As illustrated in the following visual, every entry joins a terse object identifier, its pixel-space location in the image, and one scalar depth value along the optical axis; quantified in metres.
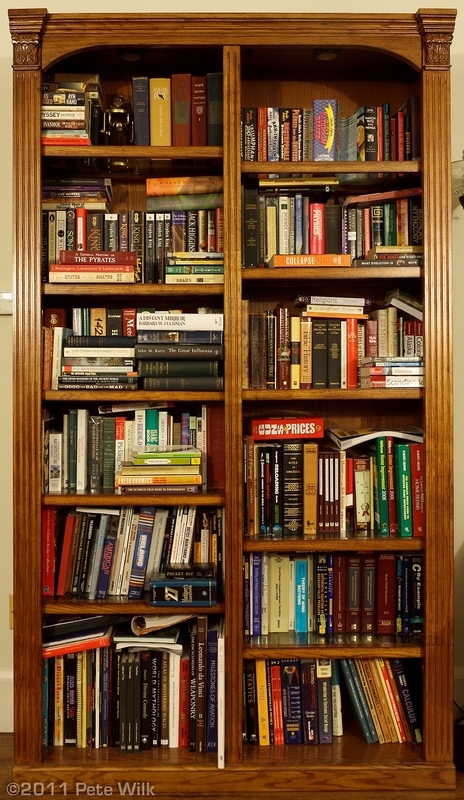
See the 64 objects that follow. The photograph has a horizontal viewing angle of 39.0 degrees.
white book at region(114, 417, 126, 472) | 1.96
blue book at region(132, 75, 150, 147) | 1.94
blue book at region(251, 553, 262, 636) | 1.93
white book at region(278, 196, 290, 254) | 1.97
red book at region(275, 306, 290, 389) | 1.95
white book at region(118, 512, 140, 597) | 1.96
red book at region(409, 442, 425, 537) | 1.91
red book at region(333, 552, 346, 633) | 1.94
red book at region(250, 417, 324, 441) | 1.95
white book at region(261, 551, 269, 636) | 1.95
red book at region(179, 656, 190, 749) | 1.90
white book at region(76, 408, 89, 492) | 1.94
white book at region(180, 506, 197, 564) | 1.96
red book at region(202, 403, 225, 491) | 2.01
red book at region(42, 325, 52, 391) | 1.92
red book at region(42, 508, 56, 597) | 1.91
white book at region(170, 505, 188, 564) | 1.96
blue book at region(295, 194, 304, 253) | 1.97
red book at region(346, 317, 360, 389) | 1.96
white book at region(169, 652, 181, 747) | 1.90
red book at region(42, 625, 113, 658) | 1.89
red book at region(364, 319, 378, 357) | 2.02
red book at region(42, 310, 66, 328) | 1.98
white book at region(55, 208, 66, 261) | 1.97
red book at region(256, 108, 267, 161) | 1.93
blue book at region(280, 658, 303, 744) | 1.92
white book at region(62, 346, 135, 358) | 1.91
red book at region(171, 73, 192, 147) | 1.94
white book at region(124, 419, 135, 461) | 1.97
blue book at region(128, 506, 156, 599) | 1.95
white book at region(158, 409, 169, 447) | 1.98
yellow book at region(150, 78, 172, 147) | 1.95
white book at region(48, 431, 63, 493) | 1.94
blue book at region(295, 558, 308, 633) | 1.96
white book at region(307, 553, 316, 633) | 1.97
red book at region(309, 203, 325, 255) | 1.97
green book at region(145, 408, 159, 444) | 1.98
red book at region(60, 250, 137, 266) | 1.89
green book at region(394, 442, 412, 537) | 1.91
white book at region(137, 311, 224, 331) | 1.89
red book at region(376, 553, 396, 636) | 1.93
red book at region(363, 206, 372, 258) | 1.99
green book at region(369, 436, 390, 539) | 1.93
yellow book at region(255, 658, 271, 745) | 1.92
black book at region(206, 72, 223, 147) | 1.92
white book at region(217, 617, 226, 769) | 1.82
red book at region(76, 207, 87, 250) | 1.96
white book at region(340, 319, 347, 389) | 1.96
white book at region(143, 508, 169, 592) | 1.96
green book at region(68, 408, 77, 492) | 1.95
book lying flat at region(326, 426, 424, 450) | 1.94
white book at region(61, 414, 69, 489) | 1.96
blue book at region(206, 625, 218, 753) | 1.89
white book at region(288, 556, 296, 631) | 1.96
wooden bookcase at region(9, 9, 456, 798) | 1.83
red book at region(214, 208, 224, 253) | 1.97
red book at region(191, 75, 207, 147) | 1.94
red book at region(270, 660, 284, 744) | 1.92
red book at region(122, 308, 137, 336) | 1.99
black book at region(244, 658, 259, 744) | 1.92
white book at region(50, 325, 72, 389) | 1.92
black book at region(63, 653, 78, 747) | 1.92
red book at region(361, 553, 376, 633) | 1.94
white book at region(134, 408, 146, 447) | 1.97
